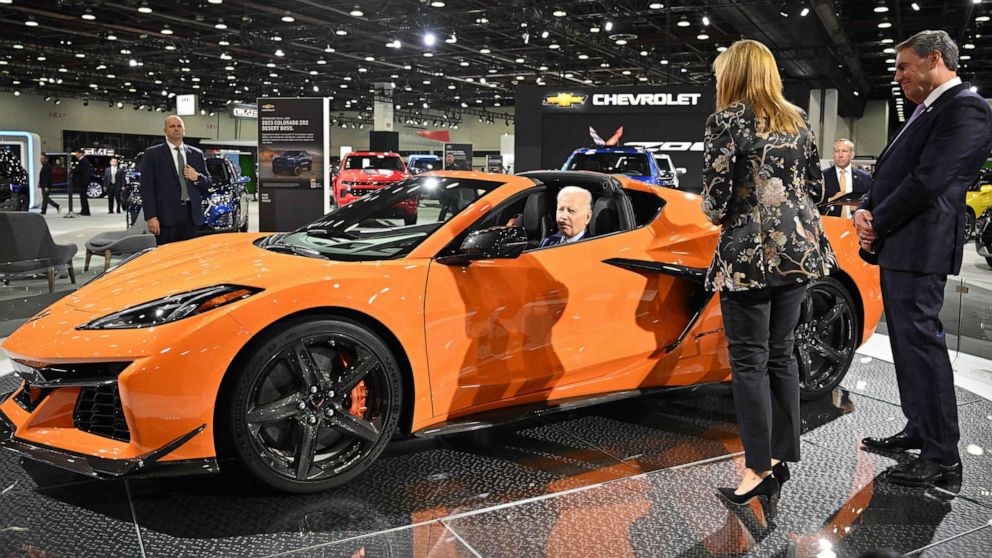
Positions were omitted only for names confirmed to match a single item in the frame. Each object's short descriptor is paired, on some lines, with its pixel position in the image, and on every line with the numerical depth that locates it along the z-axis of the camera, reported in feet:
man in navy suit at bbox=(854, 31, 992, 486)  9.67
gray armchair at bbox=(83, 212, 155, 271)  26.48
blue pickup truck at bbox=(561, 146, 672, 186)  42.19
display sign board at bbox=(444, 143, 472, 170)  89.87
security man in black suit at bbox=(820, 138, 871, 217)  23.53
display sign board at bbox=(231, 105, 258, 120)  85.92
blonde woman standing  8.88
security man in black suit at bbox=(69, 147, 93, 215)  66.54
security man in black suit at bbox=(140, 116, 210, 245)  20.62
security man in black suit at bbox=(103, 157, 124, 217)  66.18
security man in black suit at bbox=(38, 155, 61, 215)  61.73
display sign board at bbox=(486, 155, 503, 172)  105.50
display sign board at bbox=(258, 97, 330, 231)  38.47
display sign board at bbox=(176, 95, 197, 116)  89.81
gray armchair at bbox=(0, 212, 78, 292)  19.69
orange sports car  8.66
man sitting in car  12.10
